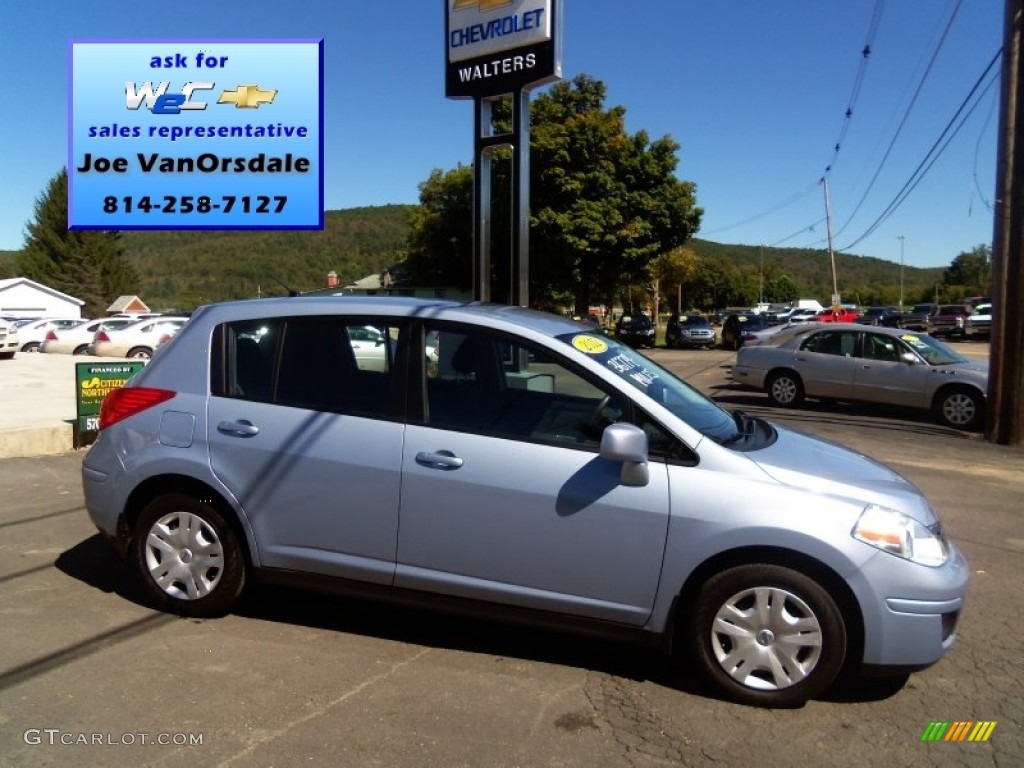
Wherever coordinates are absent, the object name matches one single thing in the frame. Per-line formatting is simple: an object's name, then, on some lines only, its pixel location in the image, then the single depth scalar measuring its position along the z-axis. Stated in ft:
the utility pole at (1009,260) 32.94
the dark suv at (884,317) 150.51
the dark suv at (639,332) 117.91
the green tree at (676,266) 151.74
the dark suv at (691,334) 116.88
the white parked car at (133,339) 77.61
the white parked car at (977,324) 122.42
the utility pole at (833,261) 132.16
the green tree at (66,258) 237.45
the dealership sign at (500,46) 39.88
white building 182.19
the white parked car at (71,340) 90.99
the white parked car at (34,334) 95.35
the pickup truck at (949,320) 126.00
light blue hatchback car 11.14
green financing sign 29.81
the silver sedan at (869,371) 39.68
